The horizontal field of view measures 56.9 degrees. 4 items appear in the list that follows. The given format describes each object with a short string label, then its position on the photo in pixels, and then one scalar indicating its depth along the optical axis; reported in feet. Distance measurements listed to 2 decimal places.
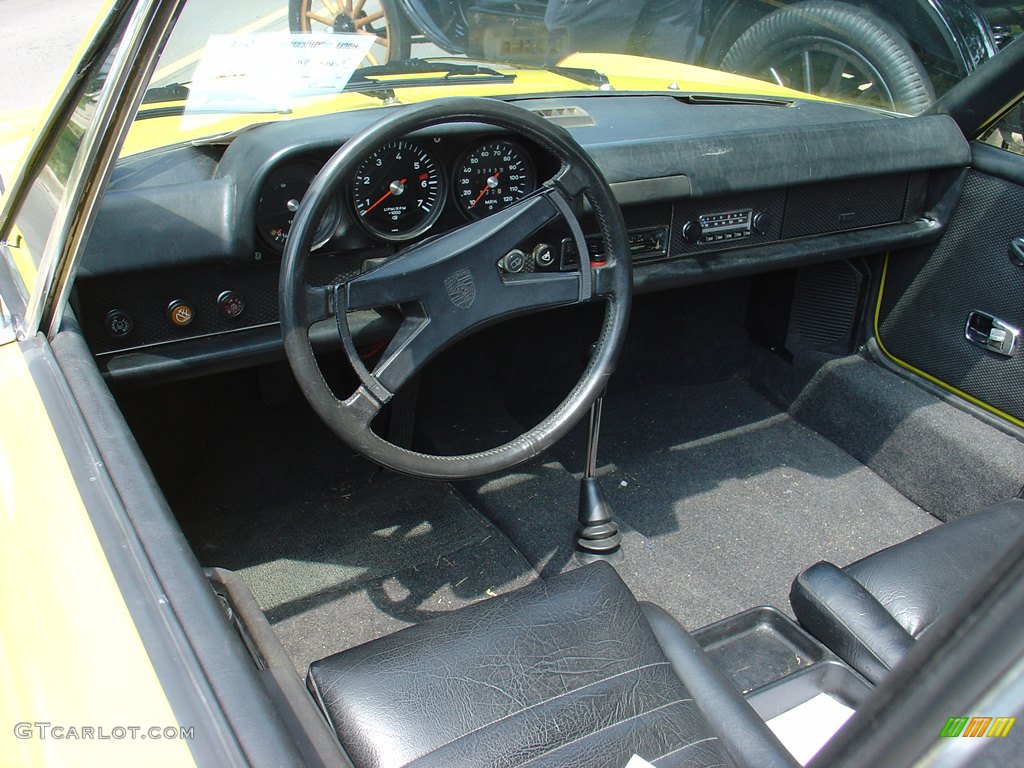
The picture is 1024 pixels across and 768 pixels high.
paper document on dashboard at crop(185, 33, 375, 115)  6.45
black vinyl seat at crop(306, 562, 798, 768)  3.89
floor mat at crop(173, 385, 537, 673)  7.43
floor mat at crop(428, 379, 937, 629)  7.72
